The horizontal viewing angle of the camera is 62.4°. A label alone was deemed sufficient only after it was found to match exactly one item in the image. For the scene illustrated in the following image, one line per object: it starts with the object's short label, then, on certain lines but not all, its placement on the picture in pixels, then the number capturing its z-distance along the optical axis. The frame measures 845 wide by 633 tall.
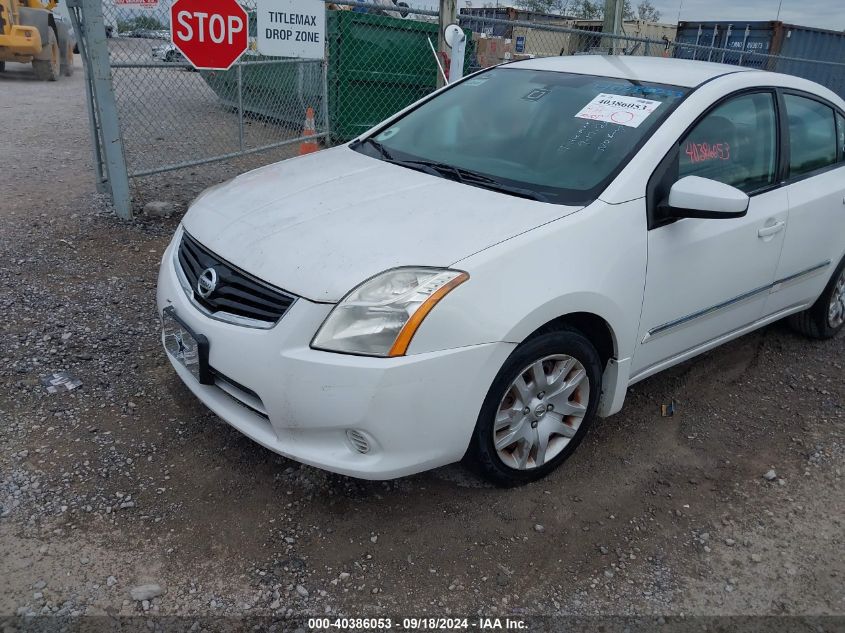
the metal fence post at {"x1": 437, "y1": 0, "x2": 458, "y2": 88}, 6.62
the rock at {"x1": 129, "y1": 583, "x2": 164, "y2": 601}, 2.29
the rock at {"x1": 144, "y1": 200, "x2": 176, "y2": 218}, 5.82
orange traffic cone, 7.18
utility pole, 7.72
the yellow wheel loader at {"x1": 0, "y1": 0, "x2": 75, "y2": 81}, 14.64
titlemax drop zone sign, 6.15
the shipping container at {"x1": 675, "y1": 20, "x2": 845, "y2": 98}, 17.44
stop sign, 5.47
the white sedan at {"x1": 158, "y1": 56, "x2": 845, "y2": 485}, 2.39
